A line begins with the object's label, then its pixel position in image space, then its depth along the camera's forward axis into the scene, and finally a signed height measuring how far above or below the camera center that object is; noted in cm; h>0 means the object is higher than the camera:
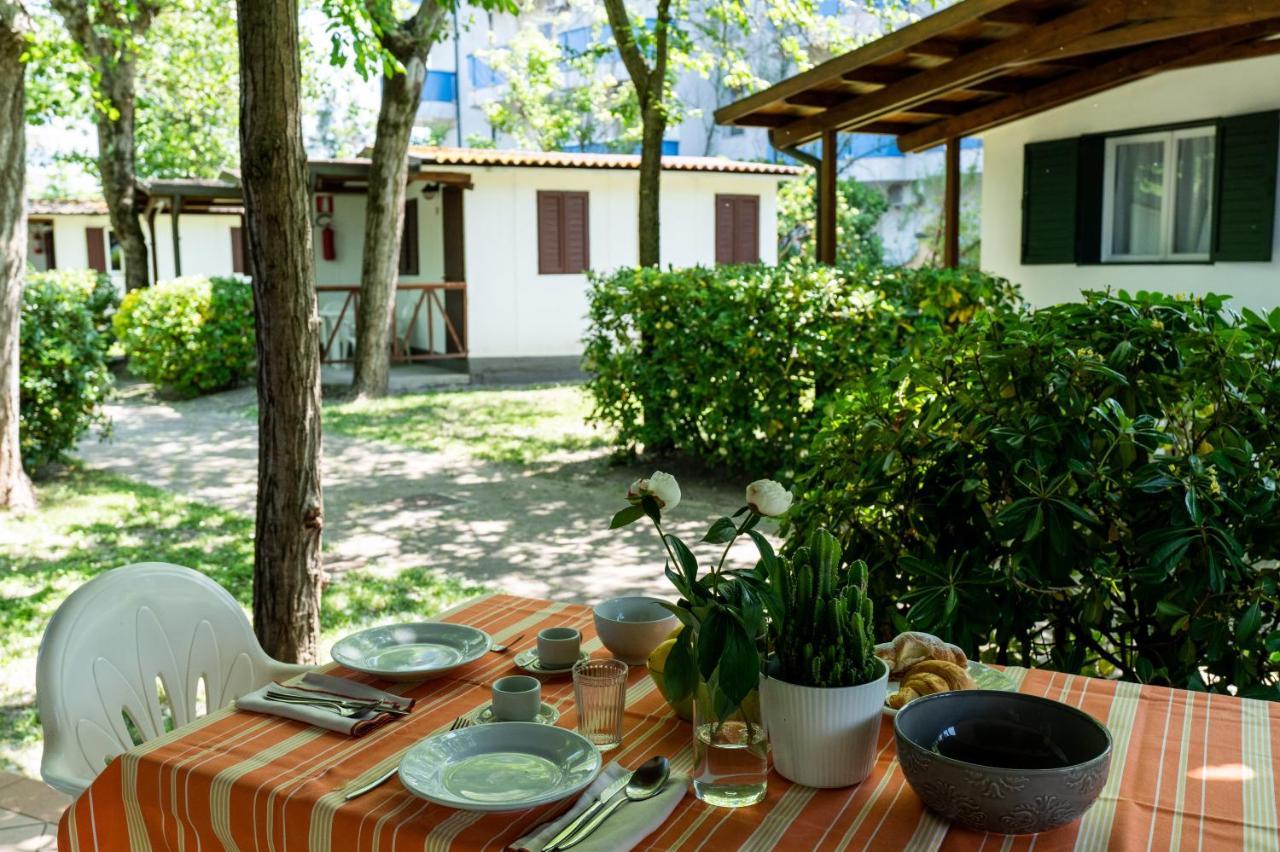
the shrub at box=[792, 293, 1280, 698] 272 -56
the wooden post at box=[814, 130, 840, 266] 1025 +54
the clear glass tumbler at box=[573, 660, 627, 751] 188 -70
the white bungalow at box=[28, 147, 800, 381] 1733 +53
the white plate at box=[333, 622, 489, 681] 223 -77
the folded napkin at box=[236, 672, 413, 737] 198 -77
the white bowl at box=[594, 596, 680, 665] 226 -70
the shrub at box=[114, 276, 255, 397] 1530 -84
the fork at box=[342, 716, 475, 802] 170 -77
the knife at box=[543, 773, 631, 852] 156 -76
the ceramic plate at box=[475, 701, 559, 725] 201 -78
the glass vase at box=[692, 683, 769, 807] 167 -71
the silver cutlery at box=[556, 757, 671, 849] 166 -75
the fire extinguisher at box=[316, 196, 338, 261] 1994 +68
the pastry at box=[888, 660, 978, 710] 195 -70
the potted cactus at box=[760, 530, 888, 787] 167 -59
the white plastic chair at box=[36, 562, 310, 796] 238 -88
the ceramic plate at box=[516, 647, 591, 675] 227 -78
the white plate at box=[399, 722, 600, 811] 167 -76
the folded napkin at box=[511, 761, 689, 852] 155 -76
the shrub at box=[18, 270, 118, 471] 866 -78
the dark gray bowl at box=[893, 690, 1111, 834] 152 -68
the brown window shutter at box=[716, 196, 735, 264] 1928 +64
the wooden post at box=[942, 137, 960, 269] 1085 +56
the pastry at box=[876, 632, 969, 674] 205 -68
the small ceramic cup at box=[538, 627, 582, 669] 229 -75
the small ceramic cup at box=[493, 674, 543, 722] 200 -74
